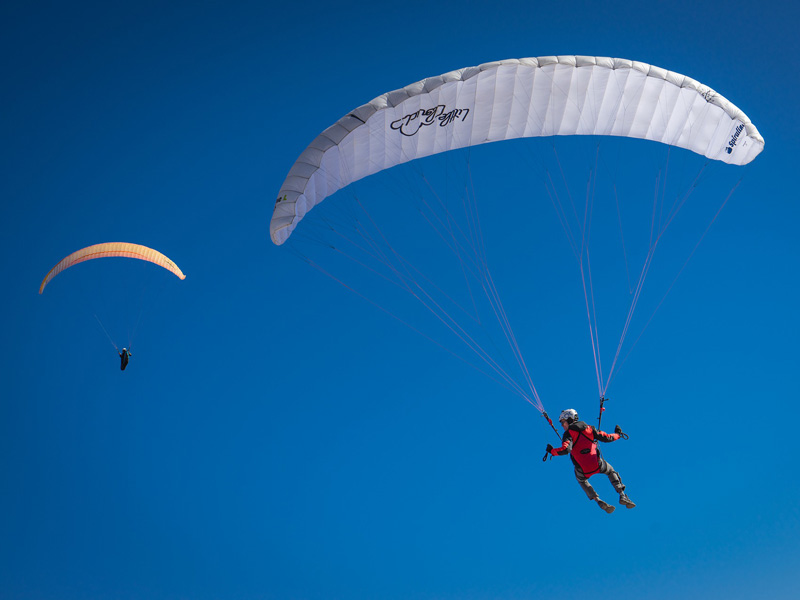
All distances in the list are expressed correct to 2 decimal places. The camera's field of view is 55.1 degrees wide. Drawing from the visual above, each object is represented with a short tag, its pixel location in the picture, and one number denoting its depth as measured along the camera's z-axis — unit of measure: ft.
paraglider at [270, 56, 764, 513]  41.19
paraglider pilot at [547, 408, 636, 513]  41.06
